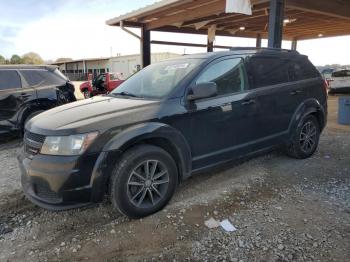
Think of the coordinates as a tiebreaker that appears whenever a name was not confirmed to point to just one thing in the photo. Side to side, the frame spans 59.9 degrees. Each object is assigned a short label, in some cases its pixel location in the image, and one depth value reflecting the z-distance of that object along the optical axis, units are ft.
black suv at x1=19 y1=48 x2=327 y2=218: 9.29
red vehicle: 57.21
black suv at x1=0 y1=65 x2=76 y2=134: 20.83
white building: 119.14
